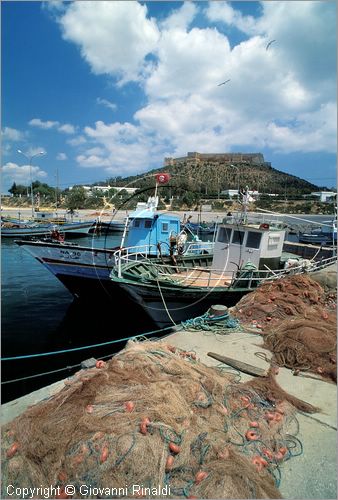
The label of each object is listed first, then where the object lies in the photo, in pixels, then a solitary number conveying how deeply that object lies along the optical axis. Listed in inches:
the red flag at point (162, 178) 426.6
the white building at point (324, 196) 4140.3
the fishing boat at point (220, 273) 409.1
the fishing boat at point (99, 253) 554.9
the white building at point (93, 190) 3558.1
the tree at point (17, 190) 4245.3
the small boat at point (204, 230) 1678.6
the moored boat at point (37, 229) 1488.7
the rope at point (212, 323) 288.5
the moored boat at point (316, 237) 1359.5
